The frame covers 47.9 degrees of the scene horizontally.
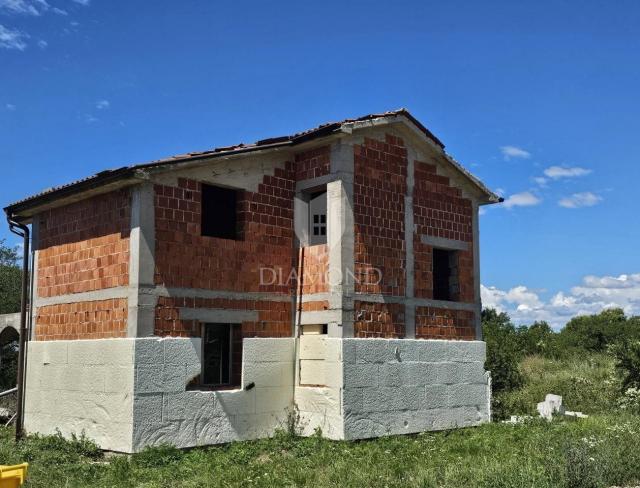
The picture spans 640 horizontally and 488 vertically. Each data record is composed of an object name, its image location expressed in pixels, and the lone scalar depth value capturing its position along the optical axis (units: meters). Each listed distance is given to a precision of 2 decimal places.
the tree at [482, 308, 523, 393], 20.97
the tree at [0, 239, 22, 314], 27.50
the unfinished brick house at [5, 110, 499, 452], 11.73
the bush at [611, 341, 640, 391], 18.20
